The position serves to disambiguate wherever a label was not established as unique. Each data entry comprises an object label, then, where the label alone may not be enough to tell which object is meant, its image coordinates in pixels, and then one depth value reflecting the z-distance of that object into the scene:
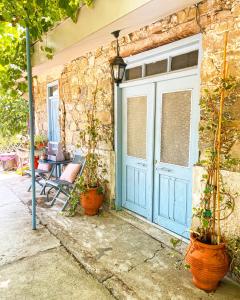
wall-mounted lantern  3.29
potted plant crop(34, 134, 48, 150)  6.02
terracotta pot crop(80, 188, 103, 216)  3.79
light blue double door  2.96
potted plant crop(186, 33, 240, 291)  2.13
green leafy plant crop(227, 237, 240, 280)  2.24
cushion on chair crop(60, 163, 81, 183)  4.26
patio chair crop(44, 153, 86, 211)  4.11
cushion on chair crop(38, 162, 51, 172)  5.39
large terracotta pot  2.11
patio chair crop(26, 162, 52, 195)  5.05
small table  5.07
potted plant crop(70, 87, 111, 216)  3.82
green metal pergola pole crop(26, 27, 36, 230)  3.08
